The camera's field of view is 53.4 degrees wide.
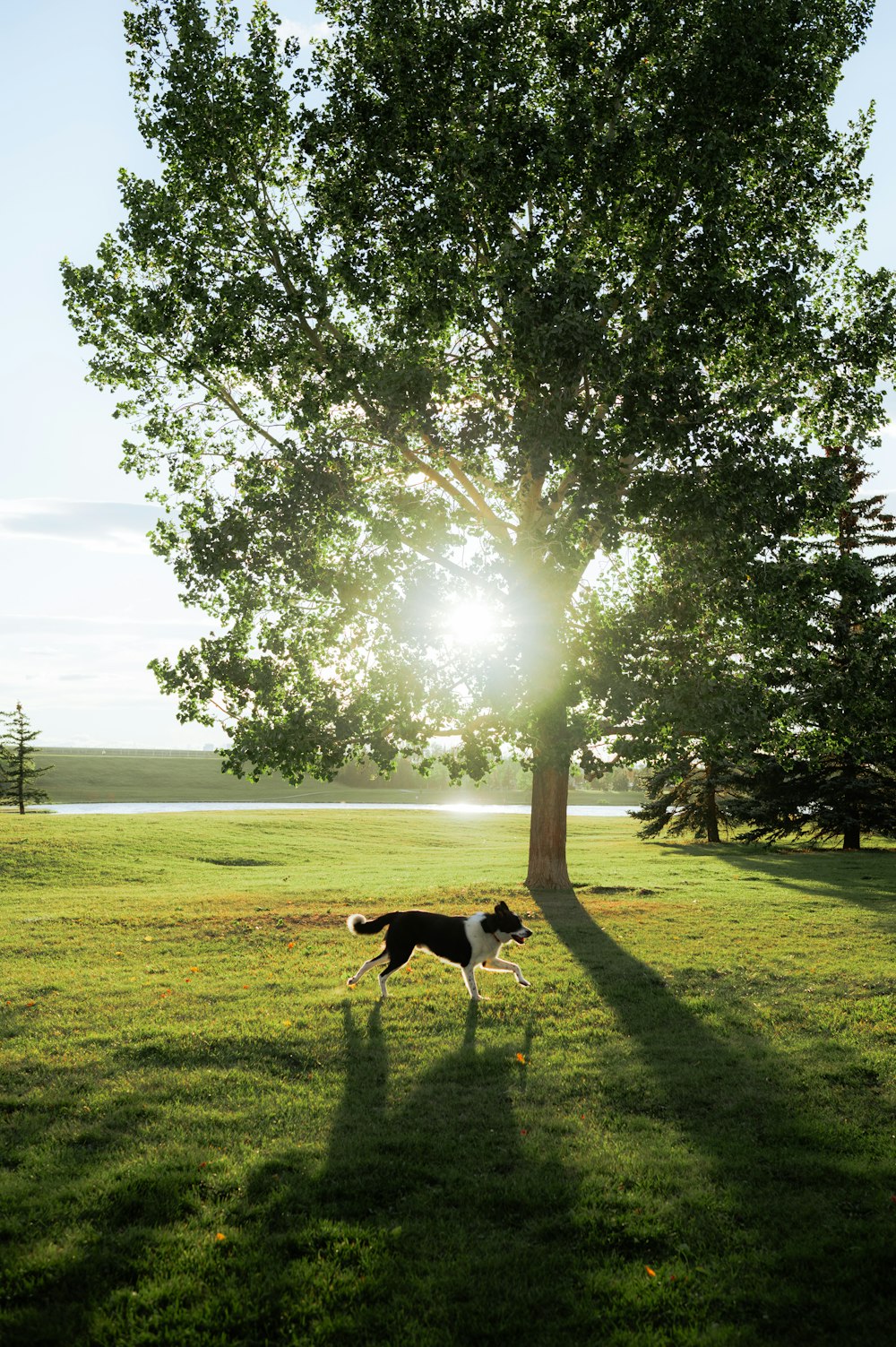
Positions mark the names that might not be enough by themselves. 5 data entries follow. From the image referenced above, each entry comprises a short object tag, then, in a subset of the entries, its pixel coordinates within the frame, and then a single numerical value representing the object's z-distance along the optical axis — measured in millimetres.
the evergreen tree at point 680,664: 17266
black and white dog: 11516
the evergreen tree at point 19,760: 50781
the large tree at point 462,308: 16562
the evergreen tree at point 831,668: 18281
